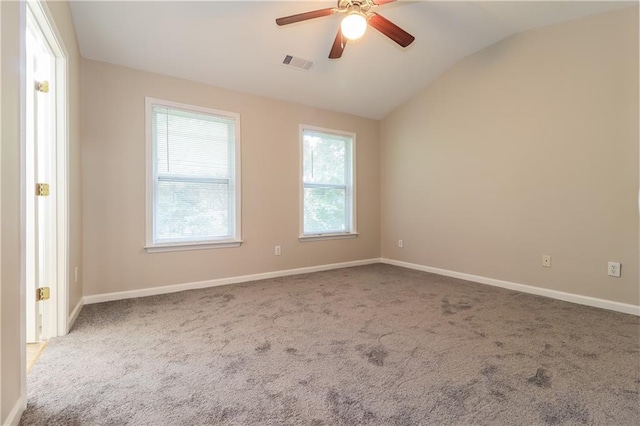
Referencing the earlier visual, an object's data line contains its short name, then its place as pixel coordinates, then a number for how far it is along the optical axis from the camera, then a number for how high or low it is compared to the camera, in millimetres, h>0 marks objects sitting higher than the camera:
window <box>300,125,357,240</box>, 4312 +400
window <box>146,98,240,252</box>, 3232 +383
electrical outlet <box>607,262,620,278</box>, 2760 -522
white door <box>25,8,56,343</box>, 2072 +197
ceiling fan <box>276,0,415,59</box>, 2152 +1396
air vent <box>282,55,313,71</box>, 3354 +1649
